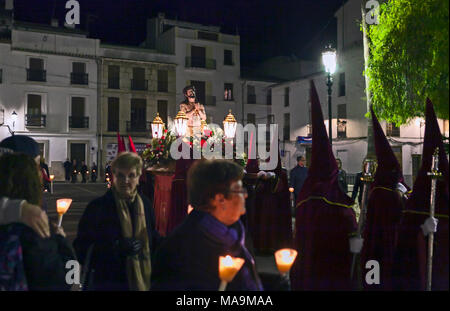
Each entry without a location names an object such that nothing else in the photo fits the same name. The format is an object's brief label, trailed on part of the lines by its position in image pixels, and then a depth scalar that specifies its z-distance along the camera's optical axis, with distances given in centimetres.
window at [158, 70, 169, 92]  3659
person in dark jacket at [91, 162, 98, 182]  3145
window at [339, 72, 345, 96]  3114
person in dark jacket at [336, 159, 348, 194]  1140
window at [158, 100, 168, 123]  3676
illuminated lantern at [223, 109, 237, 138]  934
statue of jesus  1015
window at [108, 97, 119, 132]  3506
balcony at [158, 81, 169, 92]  3666
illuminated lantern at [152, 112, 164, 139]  966
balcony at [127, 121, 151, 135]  3572
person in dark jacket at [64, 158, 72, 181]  3112
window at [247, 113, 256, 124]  4041
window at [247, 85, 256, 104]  4031
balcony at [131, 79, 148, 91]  3562
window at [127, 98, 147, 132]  3581
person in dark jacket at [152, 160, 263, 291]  234
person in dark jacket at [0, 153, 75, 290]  246
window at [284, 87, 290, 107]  3625
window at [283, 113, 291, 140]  3609
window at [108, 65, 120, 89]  3469
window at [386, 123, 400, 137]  2872
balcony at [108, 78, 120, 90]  3484
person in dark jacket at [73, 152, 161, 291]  333
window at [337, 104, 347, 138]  3095
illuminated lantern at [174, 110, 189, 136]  927
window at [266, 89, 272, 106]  4081
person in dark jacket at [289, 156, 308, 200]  1155
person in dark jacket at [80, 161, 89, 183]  3046
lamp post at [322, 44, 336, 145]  1269
